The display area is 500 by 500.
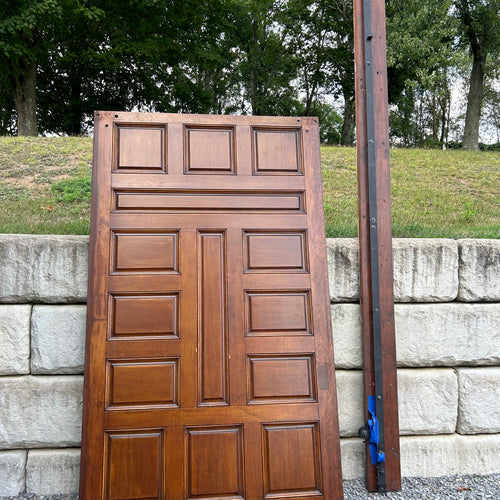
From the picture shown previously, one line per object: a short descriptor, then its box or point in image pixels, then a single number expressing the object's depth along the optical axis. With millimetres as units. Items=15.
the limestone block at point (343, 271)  3125
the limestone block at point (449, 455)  3182
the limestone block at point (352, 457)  3104
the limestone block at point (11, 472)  2891
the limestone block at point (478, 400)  3209
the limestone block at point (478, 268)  3209
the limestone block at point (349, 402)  3092
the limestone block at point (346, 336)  3104
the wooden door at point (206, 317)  2771
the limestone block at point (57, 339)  2900
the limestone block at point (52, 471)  2926
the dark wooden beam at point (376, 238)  3014
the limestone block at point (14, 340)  2885
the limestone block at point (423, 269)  3182
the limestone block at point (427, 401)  3160
